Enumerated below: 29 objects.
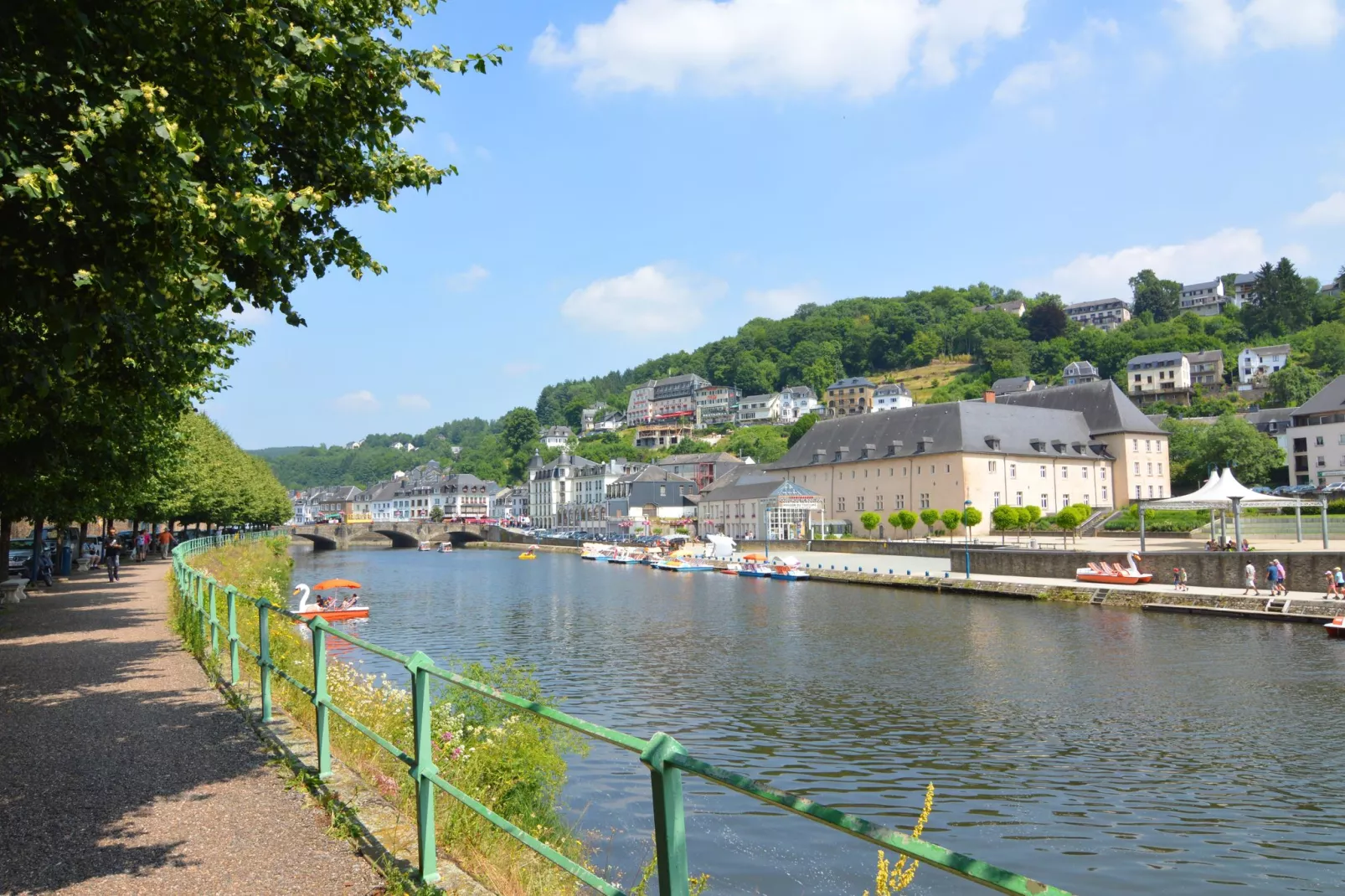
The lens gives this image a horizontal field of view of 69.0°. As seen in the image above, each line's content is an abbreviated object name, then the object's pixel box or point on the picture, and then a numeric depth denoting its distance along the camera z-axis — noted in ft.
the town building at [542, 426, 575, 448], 644.69
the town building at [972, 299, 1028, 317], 634.97
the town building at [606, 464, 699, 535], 373.81
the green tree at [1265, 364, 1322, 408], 369.71
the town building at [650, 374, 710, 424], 642.22
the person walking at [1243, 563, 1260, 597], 104.68
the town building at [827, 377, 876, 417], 557.74
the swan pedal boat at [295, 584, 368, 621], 100.20
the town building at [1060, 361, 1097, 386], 486.38
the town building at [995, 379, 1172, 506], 248.32
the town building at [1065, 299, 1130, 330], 627.05
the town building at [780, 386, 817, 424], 600.80
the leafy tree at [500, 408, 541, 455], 603.26
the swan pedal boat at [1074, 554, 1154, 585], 119.96
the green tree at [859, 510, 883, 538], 232.12
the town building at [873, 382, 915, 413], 536.83
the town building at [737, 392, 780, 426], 600.80
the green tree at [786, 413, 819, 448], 461.82
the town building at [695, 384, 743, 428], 632.38
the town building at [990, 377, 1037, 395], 463.42
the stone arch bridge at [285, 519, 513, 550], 378.53
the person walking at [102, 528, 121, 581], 97.92
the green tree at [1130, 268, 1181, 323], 589.73
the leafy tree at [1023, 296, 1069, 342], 559.79
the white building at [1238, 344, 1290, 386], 436.76
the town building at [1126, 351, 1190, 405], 438.40
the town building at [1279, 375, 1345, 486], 268.00
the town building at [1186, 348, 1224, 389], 442.09
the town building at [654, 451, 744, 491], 428.56
